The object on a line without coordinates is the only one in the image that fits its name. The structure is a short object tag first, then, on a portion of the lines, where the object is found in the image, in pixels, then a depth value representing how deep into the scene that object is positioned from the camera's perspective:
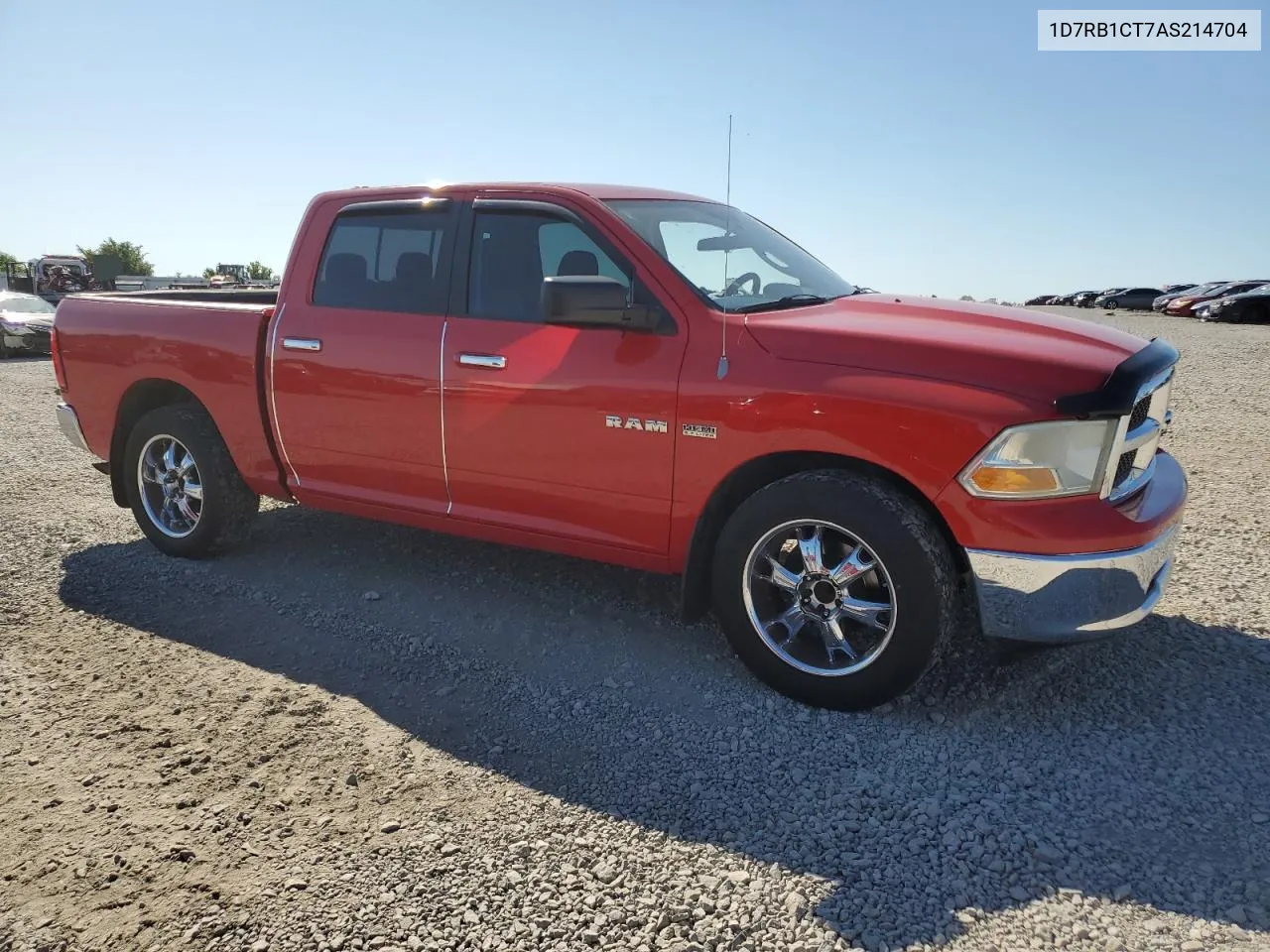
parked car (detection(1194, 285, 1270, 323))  29.77
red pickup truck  3.15
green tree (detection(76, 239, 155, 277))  88.25
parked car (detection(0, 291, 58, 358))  19.41
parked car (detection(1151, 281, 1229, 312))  38.50
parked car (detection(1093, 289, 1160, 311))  46.94
